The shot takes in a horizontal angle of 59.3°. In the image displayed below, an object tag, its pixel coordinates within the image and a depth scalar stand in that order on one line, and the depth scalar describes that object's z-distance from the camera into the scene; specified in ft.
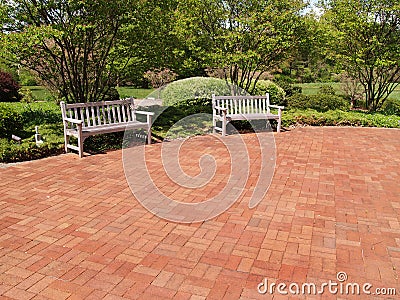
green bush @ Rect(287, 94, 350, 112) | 38.27
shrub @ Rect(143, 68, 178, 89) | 40.12
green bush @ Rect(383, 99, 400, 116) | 39.37
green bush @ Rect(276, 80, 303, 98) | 47.37
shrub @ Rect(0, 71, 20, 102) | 44.91
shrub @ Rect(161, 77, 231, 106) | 35.14
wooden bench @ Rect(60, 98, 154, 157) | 21.45
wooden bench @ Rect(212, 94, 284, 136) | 28.14
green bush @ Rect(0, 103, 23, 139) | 22.75
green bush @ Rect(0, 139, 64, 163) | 20.03
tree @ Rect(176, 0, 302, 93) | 31.91
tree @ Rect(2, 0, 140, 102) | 23.24
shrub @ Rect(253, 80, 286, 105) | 42.52
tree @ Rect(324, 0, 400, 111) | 35.45
